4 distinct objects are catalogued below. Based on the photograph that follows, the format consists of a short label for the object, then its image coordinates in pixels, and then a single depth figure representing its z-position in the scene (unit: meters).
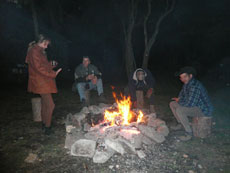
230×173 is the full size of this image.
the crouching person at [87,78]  6.54
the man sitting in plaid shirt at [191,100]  4.23
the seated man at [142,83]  5.87
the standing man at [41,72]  4.25
